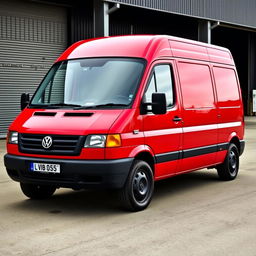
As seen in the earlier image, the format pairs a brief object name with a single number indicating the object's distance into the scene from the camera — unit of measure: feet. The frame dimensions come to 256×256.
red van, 20.17
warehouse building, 58.03
